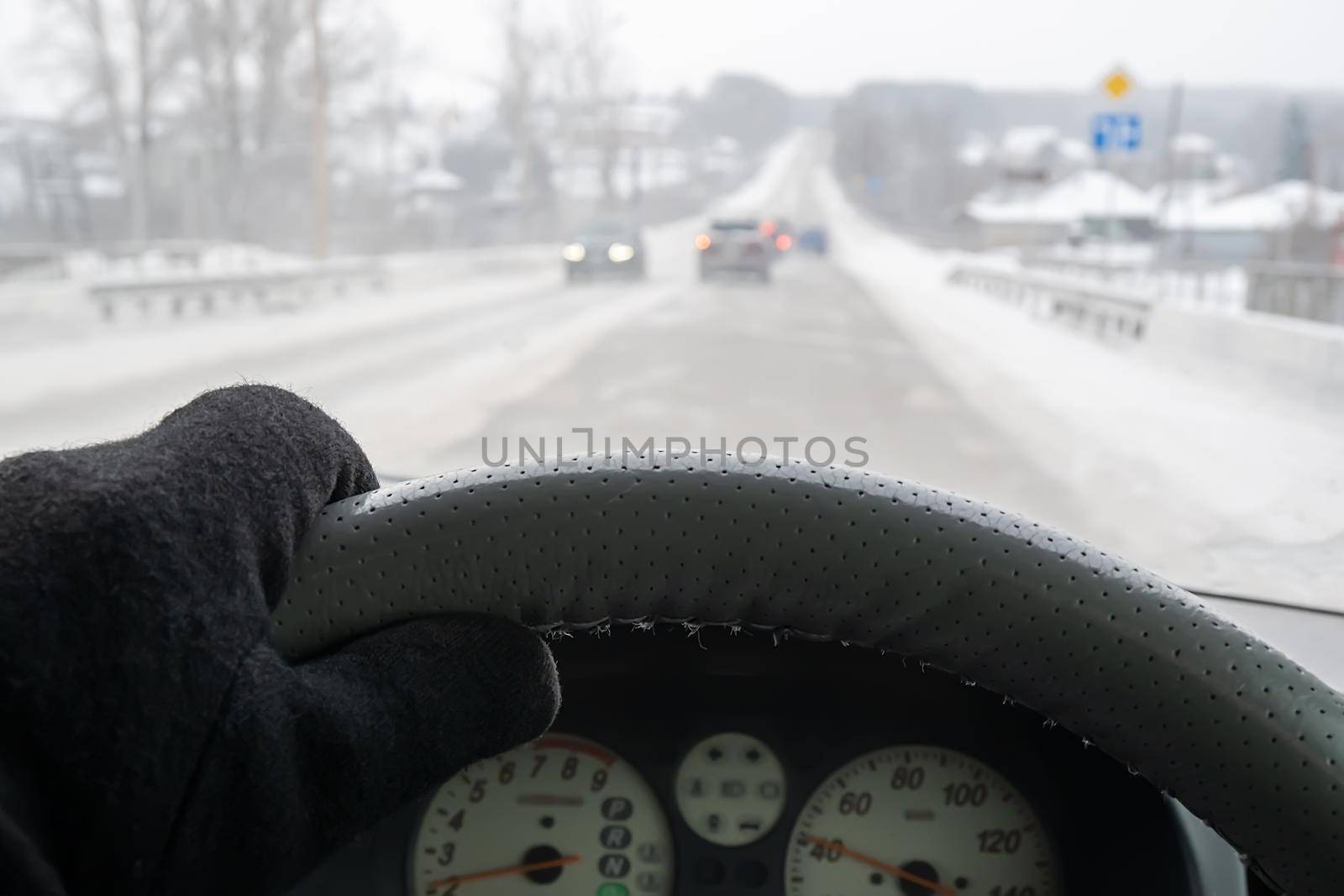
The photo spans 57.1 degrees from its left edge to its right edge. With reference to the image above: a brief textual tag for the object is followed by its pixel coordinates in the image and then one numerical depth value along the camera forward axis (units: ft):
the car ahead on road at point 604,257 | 102.22
